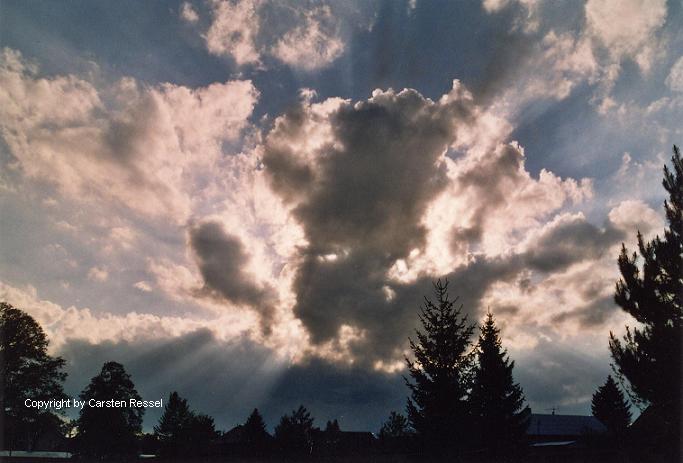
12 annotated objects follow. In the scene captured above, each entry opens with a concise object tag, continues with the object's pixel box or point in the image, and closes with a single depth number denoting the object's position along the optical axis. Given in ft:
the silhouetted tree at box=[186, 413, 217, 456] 201.67
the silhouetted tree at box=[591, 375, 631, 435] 192.02
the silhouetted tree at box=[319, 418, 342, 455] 108.06
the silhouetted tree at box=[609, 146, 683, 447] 63.87
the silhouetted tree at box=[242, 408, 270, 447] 140.60
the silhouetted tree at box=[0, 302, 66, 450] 111.14
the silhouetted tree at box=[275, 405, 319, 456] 111.86
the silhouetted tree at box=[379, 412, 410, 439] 316.36
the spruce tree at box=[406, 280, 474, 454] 85.16
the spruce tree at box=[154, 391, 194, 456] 233.02
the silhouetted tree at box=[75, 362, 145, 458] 146.61
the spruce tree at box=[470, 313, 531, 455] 92.12
